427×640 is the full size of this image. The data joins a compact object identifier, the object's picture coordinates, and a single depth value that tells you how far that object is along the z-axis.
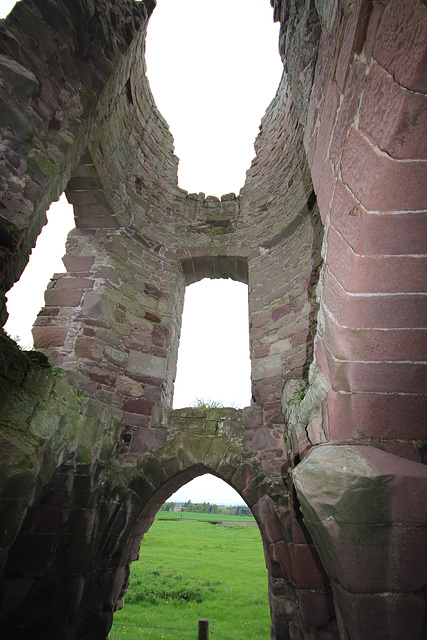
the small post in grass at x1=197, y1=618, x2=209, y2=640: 4.71
